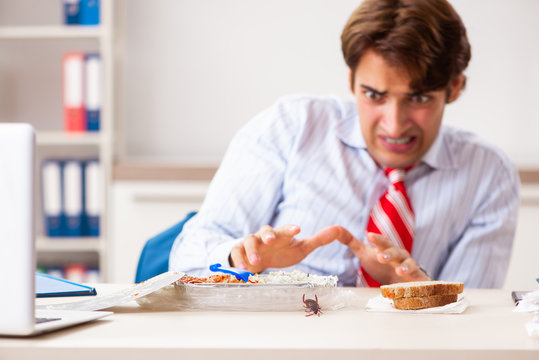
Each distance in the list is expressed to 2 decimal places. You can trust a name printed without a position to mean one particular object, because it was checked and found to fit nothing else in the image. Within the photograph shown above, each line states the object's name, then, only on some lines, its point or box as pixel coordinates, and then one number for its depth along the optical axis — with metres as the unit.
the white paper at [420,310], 2.24
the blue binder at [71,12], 4.91
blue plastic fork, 2.38
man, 3.55
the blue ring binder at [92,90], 4.84
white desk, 1.67
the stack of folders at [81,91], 4.83
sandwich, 2.25
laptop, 1.68
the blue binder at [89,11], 4.90
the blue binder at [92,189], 4.87
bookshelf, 5.18
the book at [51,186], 4.84
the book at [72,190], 4.85
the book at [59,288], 2.49
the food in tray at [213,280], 2.27
